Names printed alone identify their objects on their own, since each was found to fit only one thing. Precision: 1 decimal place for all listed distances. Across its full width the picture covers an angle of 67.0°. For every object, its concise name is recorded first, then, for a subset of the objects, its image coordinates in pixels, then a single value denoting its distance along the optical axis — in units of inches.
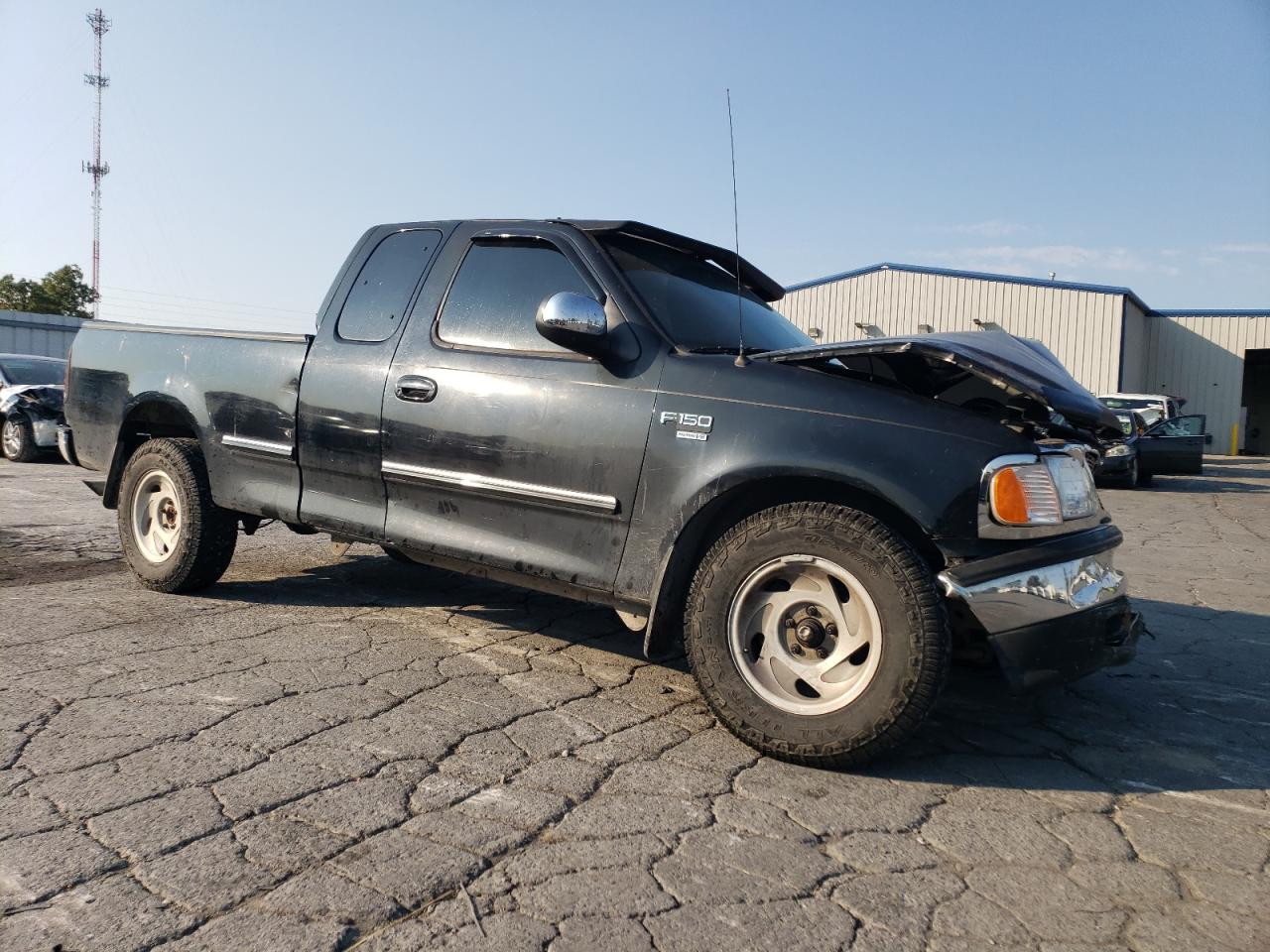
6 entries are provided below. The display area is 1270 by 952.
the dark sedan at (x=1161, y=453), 639.8
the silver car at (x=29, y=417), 497.7
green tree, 1953.7
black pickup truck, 113.8
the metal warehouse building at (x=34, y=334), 1318.9
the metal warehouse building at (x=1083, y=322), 1171.9
